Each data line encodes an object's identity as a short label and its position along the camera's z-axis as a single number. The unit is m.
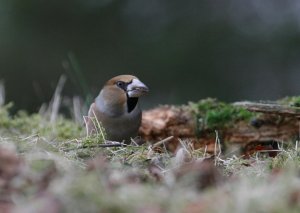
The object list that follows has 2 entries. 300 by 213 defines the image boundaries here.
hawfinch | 9.43
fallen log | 9.91
